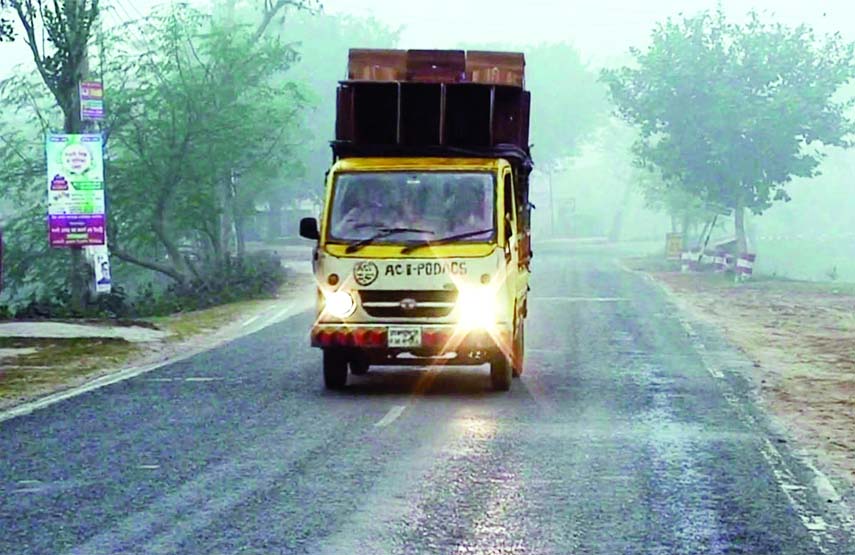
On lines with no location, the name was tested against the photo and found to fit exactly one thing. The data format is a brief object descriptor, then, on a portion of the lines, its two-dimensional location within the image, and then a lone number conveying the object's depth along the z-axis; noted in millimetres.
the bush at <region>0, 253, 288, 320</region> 29047
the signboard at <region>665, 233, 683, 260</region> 56562
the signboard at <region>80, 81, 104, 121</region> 27344
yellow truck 15086
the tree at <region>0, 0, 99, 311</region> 29062
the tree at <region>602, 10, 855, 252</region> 51438
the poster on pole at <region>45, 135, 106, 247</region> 26797
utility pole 29203
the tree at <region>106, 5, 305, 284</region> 38438
